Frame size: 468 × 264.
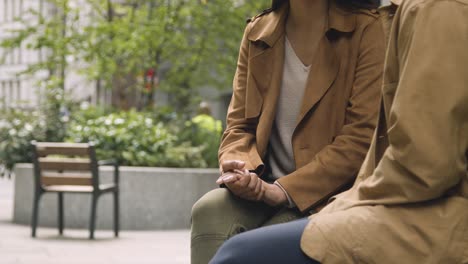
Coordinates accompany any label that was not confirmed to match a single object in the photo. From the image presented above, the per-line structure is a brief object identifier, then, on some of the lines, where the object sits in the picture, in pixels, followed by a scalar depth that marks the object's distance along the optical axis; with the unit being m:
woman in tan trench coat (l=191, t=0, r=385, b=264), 3.80
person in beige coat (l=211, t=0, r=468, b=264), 2.58
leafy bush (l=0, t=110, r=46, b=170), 16.98
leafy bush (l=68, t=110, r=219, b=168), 16.25
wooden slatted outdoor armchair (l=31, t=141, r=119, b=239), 13.98
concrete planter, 15.62
